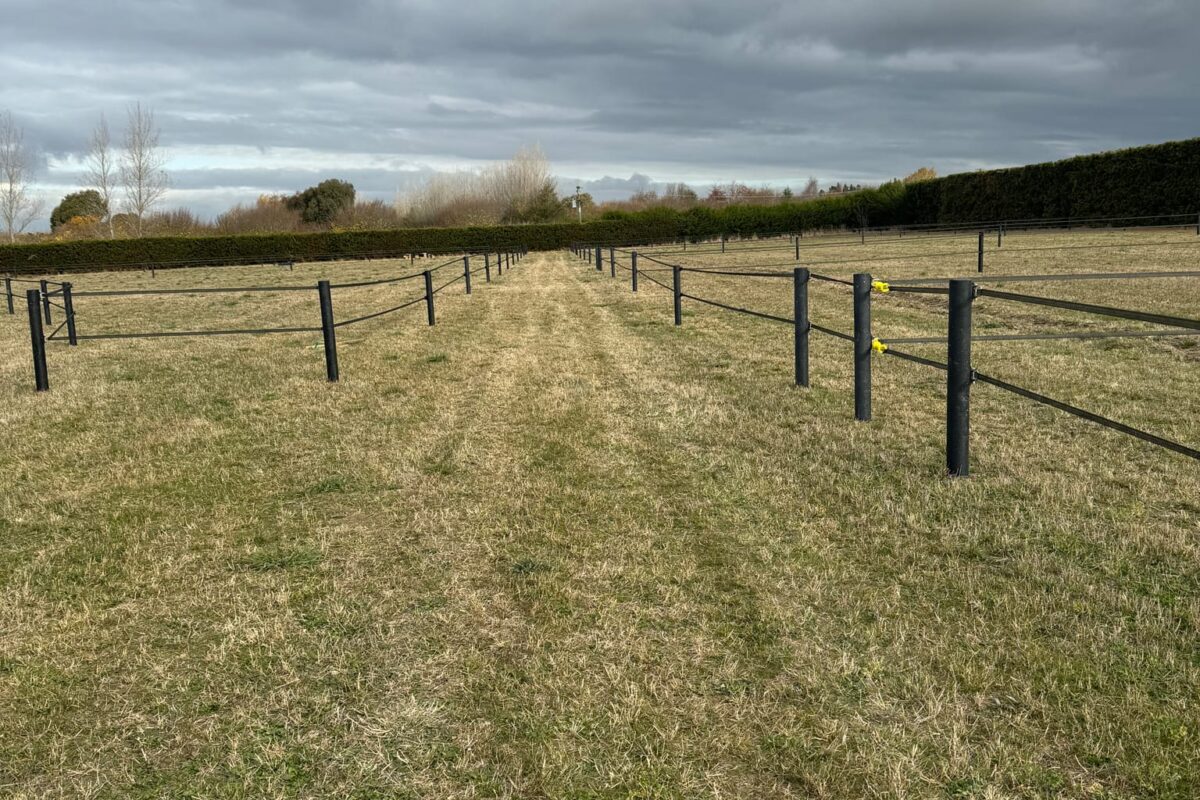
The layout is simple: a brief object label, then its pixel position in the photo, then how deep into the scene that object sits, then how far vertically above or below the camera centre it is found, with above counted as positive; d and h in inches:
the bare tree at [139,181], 2386.8 +290.6
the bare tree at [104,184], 2393.0 +285.2
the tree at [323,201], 2854.3 +268.2
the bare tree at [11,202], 2332.7 +238.9
